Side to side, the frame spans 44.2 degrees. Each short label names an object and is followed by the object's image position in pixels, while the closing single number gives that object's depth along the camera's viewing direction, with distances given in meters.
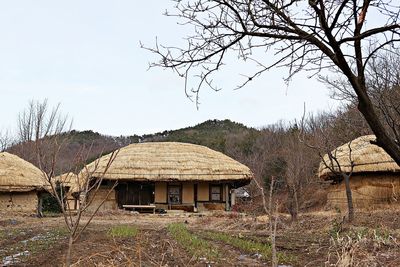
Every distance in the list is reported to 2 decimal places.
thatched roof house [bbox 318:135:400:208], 17.94
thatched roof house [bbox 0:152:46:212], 21.34
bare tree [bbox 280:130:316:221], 12.97
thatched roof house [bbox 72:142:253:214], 23.22
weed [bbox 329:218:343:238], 9.18
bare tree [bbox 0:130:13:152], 38.16
